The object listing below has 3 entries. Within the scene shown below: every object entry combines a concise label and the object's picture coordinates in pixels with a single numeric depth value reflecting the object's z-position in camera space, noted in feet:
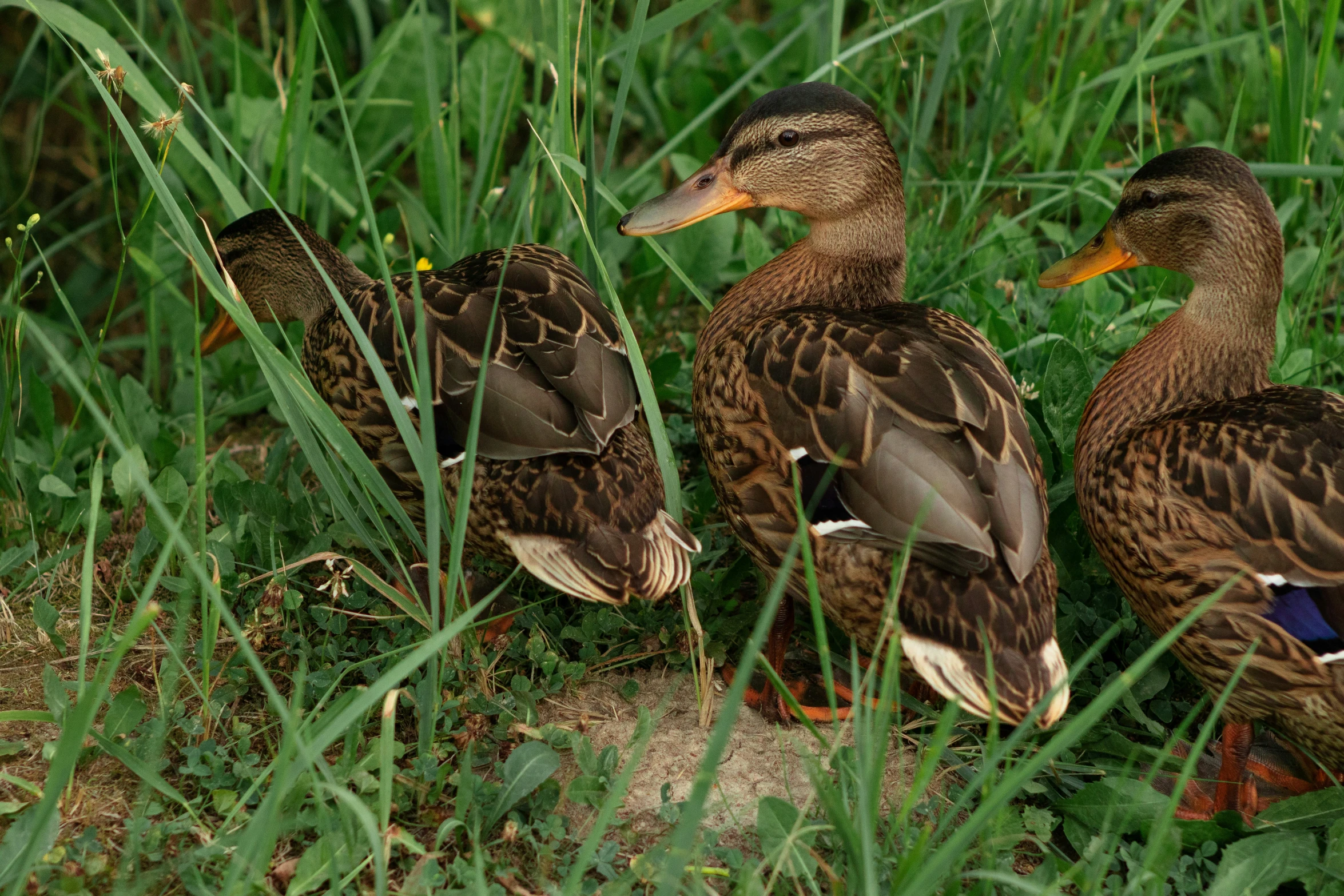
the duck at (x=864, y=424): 15.56
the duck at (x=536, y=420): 17.21
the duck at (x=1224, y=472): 15.83
